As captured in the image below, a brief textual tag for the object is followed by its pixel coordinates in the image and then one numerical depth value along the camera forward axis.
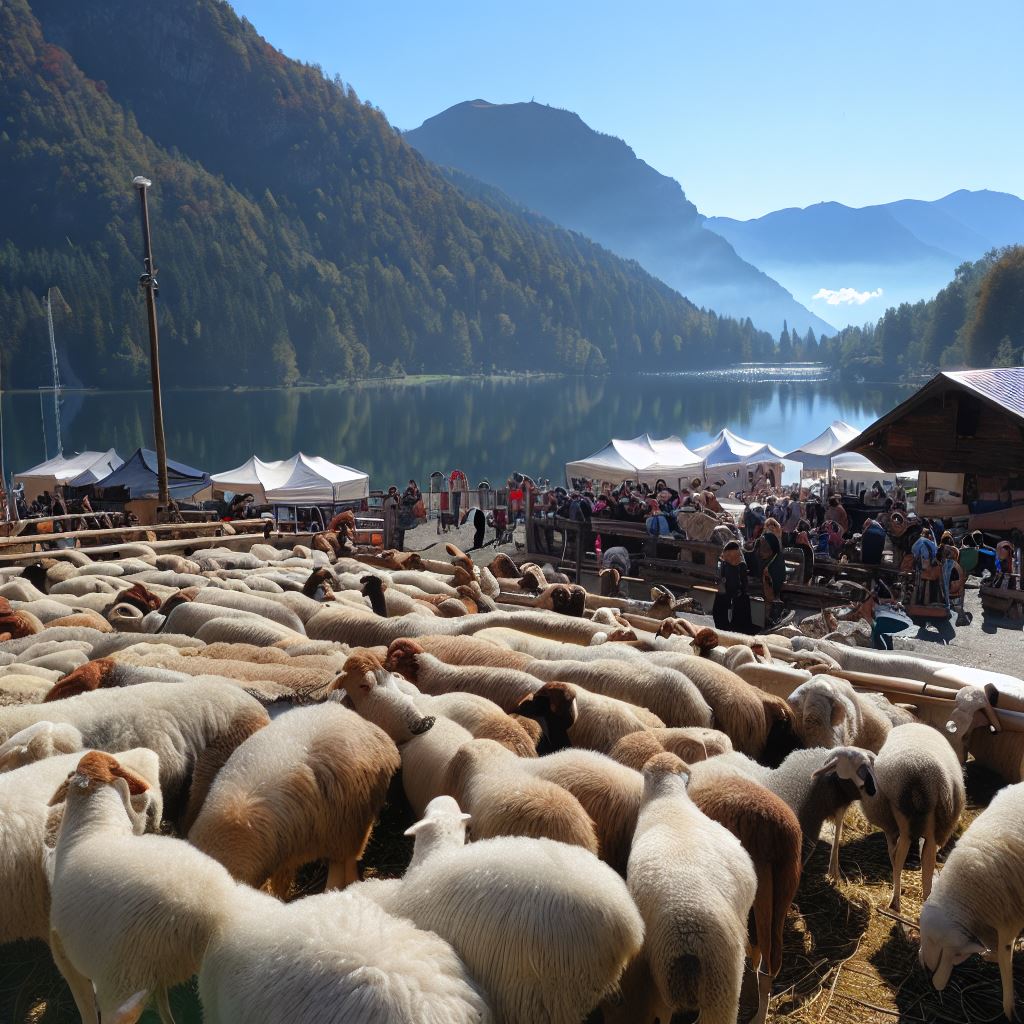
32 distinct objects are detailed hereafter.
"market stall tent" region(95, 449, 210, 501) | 26.25
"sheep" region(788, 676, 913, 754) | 5.97
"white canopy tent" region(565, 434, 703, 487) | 31.72
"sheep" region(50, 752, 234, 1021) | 3.21
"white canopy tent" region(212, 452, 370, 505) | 28.67
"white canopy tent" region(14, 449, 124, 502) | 32.62
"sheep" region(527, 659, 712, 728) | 6.12
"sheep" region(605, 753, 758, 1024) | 3.32
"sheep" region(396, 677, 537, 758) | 5.17
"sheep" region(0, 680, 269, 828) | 4.81
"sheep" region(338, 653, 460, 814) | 4.86
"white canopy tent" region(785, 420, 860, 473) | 33.41
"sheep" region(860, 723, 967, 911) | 5.03
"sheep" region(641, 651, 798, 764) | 6.13
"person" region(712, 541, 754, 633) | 11.74
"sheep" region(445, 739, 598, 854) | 4.00
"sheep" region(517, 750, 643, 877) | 4.35
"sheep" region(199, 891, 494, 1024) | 2.74
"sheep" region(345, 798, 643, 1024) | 3.06
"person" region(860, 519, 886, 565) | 15.82
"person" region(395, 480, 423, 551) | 27.22
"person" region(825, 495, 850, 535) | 19.69
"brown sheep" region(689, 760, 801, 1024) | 4.13
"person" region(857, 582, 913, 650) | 10.62
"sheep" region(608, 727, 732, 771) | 5.10
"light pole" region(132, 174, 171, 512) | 18.75
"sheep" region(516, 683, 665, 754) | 5.48
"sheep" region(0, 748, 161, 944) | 3.80
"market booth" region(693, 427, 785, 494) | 33.62
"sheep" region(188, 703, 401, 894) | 4.16
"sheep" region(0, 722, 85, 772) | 4.51
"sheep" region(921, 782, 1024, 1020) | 4.18
